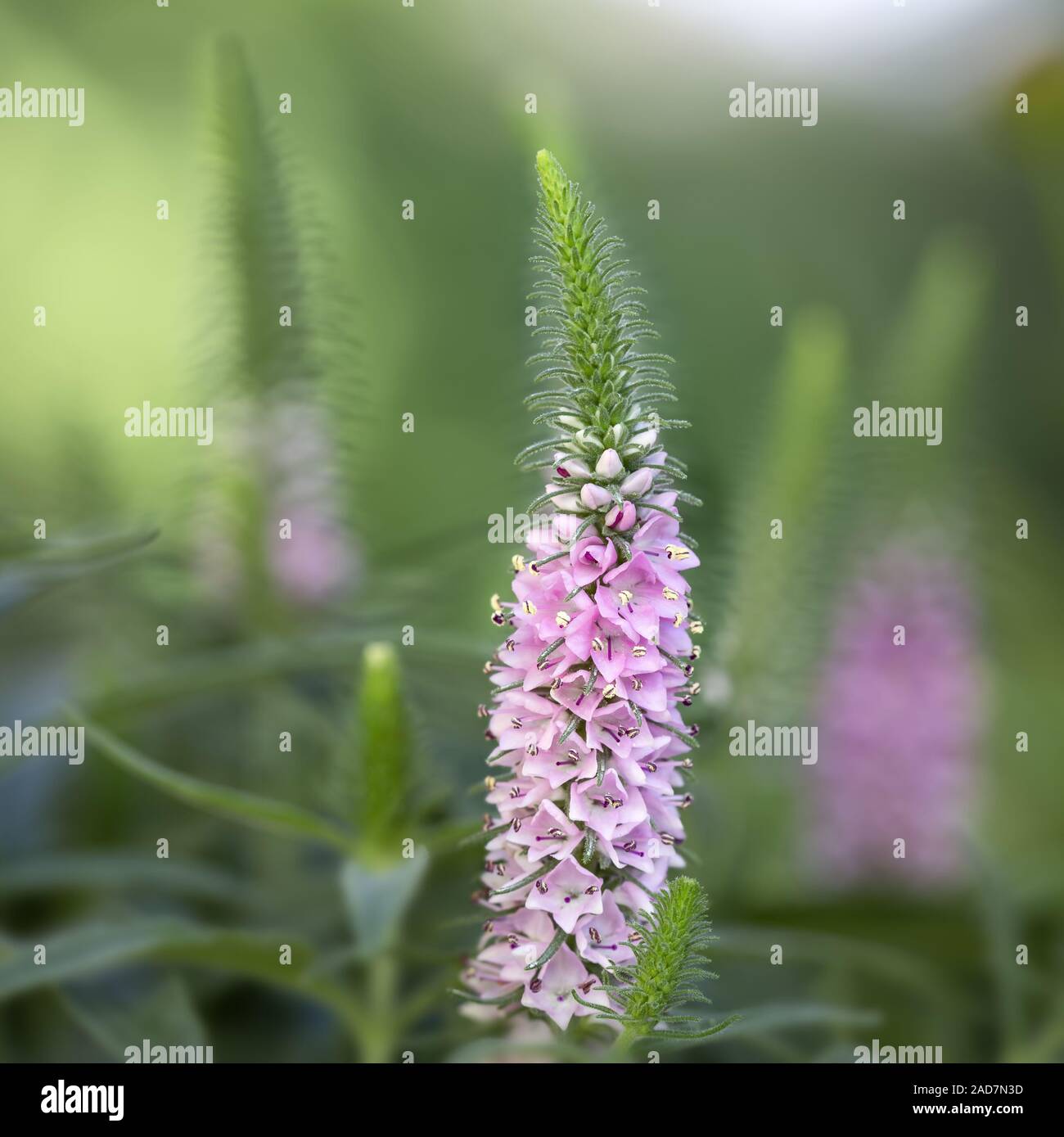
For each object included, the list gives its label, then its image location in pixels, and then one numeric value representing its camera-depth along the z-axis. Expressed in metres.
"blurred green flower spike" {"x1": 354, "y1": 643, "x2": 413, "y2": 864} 0.31
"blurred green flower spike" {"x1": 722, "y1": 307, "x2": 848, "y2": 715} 0.39
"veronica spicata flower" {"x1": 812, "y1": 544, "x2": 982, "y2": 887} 0.49
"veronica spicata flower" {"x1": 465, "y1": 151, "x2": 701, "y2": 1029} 0.27
